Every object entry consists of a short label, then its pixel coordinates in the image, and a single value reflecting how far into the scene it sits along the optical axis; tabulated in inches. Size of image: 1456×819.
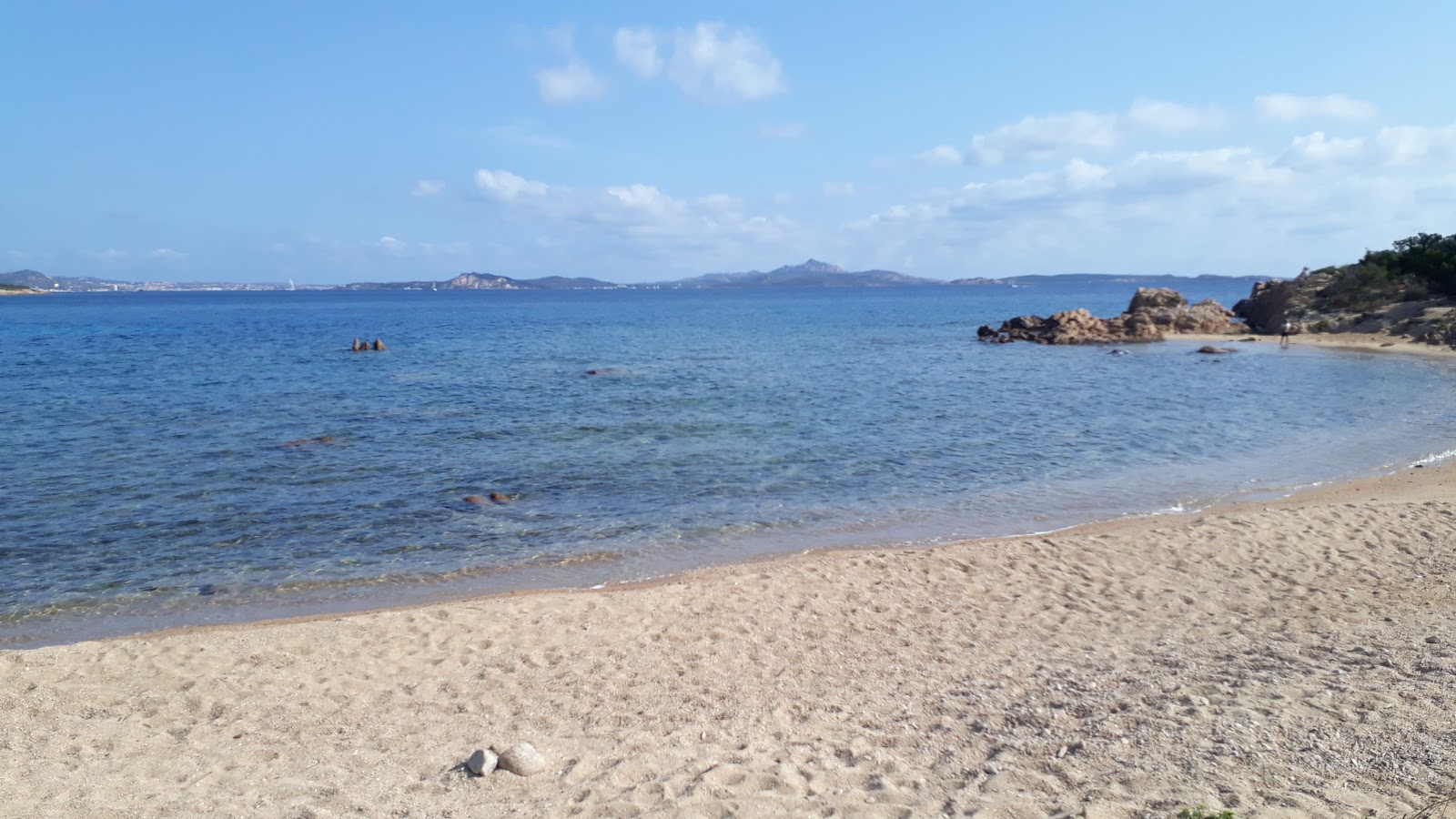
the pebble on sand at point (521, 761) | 246.8
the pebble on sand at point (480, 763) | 246.4
